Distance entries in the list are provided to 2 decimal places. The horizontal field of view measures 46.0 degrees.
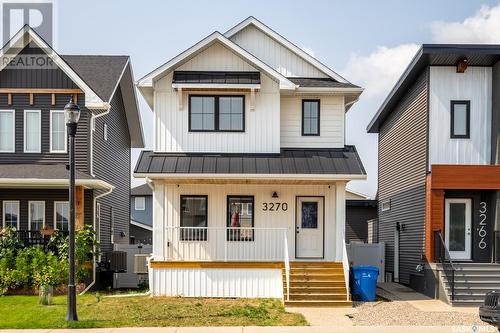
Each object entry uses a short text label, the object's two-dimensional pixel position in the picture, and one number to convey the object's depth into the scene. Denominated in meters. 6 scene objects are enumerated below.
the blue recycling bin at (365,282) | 17.16
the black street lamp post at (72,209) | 13.40
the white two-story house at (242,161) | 18.12
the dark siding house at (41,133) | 20.09
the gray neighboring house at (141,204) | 42.69
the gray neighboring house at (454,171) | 17.80
